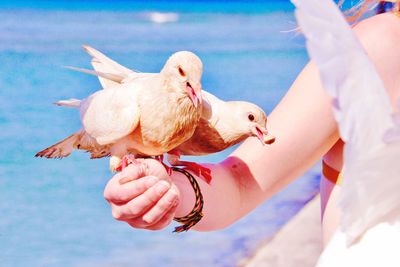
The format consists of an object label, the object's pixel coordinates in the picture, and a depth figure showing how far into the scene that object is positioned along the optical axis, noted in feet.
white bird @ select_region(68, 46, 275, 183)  3.96
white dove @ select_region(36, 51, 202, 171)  3.75
